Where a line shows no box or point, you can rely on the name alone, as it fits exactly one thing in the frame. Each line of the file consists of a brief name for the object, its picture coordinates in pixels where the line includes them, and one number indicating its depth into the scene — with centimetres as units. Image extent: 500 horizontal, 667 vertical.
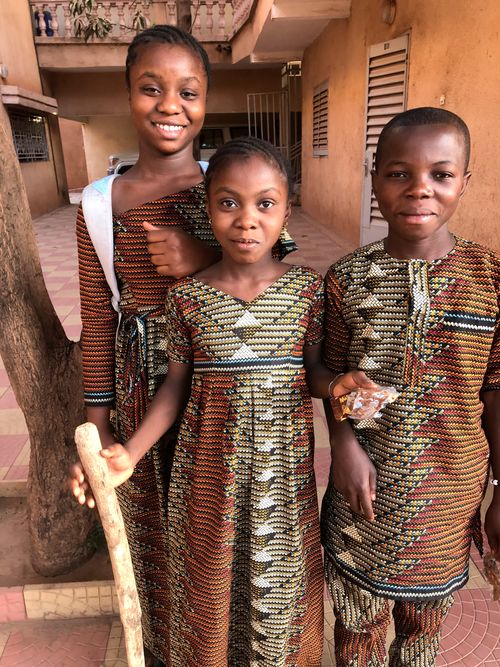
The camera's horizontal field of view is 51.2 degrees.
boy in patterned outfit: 109
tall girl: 122
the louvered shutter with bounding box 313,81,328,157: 857
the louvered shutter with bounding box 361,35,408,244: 522
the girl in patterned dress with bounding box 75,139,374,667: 117
